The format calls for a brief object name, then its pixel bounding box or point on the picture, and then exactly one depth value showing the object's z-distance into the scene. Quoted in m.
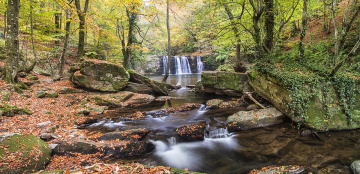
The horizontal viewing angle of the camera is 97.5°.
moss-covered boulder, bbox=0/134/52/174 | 2.80
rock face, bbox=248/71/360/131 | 5.08
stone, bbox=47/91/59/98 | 7.89
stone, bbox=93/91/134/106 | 8.76
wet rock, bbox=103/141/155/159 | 4.08
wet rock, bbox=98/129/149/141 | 4.78
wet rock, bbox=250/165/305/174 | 3.38
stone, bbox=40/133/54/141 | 4.21
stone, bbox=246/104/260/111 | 7.35
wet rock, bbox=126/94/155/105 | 9.74
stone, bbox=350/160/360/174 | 3.26
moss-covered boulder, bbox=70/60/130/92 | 9.61
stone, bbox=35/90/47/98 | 7.44
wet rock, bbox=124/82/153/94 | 11.10
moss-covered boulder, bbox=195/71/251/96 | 10.11
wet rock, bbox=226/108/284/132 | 5.74
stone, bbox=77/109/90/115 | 6.97
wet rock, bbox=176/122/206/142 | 5.38
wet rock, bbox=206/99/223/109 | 8.37
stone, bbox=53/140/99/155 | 3.81
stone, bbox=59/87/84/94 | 8.84
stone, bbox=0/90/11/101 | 5.70
